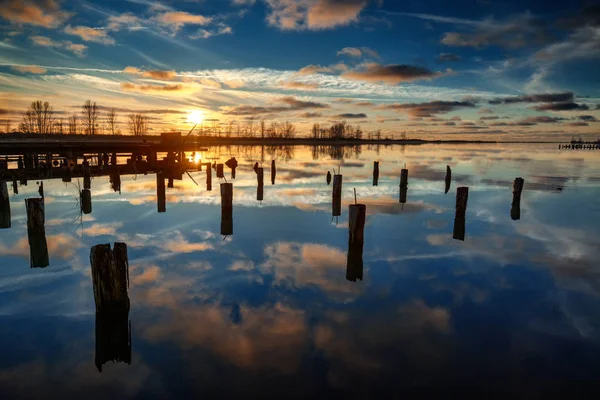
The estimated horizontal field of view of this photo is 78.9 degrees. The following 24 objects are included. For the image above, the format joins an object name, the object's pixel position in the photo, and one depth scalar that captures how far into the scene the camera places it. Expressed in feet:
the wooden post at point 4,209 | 49.93
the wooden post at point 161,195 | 59.06
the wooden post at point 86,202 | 58.13
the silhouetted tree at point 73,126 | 540.93
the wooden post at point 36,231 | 38.09
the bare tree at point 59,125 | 516.65
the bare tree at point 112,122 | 519.56
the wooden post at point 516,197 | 64.95
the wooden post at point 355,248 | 34.65
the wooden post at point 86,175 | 79.81
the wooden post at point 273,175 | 102.36
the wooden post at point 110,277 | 23.16
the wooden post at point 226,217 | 48.33
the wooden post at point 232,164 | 108.69
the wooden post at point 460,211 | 51.48
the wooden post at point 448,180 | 95.00
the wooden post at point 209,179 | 88.28
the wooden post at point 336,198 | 62.64
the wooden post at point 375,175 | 100.95
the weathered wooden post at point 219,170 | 107.34
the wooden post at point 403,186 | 79.15
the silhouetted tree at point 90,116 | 465.88
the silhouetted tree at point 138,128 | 545.03
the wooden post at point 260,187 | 75.66
